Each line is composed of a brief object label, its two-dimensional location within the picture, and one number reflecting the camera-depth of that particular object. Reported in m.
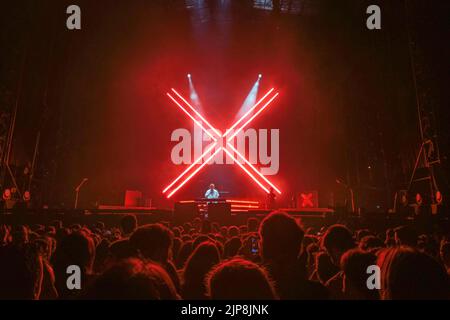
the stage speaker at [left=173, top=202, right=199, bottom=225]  12.13
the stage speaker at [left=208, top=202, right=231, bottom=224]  12.01
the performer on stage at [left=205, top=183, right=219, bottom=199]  17.25
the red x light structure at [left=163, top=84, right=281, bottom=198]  19.77
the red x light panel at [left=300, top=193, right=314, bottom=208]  19.50
